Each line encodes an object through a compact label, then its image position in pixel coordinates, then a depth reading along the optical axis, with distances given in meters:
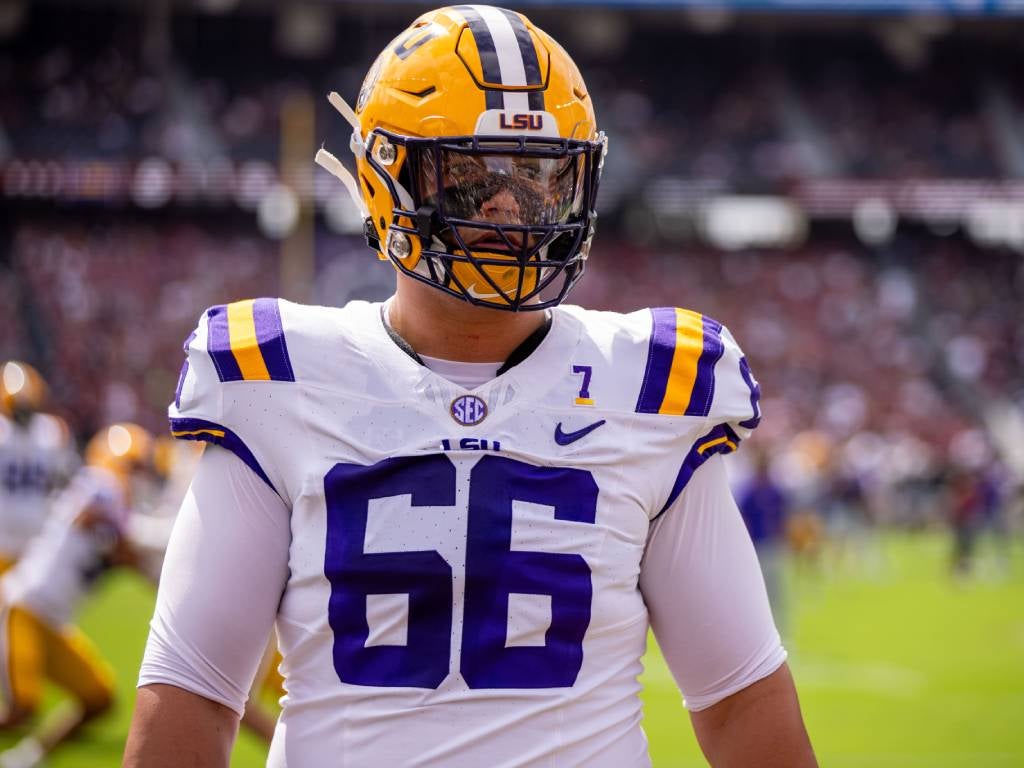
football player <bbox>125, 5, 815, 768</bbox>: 3.27
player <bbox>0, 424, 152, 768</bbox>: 11.86
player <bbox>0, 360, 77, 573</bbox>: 14.09
